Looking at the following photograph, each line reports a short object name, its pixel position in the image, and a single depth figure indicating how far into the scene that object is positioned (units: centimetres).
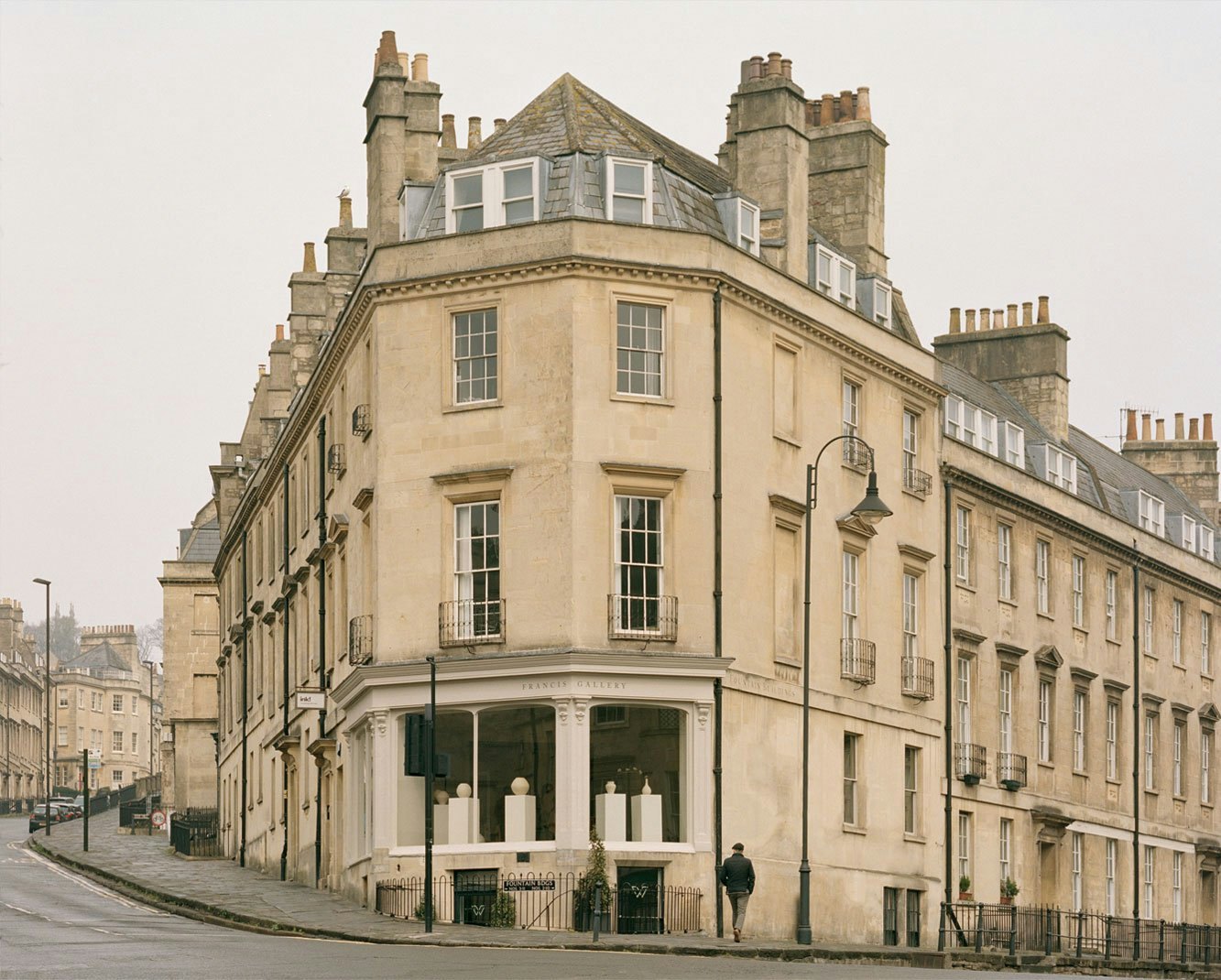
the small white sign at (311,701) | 4653
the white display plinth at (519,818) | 4056
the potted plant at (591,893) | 3869
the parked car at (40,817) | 9180
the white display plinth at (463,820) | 4094
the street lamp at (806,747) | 4044
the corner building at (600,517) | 4075
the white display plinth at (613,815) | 4016
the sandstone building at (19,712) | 15775
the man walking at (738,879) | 3788
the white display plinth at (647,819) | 4059
